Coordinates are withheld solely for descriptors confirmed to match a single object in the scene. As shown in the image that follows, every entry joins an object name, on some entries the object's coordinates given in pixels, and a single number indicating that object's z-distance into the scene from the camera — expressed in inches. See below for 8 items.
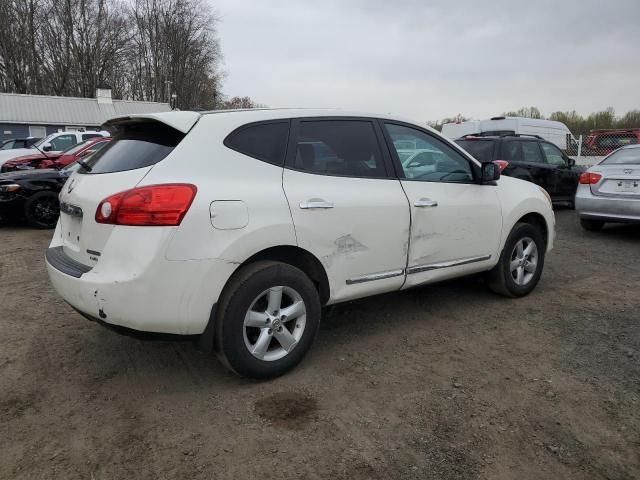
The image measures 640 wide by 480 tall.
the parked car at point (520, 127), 653.9
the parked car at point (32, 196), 341.4
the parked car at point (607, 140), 616.8
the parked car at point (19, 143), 746.8
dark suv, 388.8
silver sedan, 299.6
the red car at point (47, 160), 461.1
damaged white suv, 109.8
